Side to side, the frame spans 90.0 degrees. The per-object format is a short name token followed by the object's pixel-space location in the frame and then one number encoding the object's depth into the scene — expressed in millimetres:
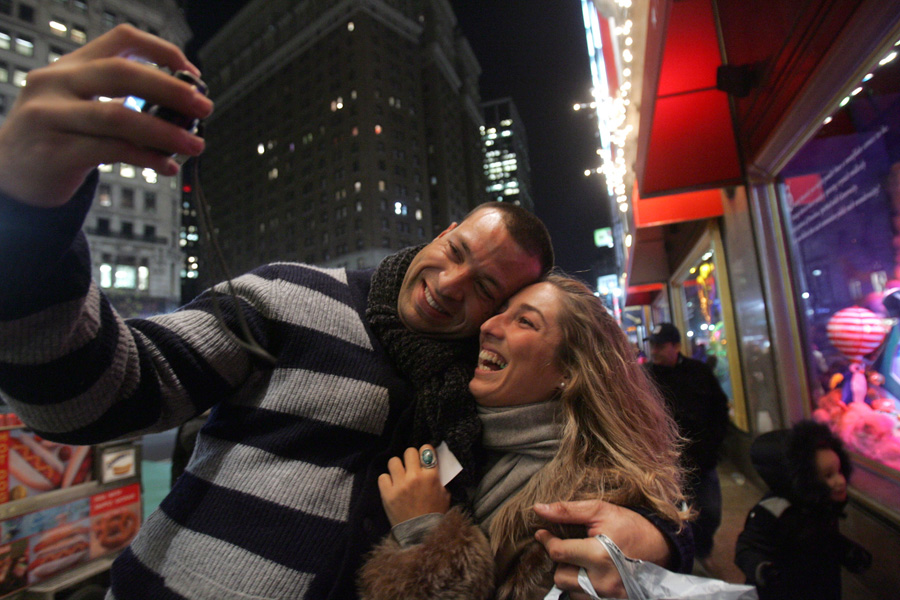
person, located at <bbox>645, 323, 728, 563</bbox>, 3834
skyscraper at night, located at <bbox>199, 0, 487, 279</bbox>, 57656
